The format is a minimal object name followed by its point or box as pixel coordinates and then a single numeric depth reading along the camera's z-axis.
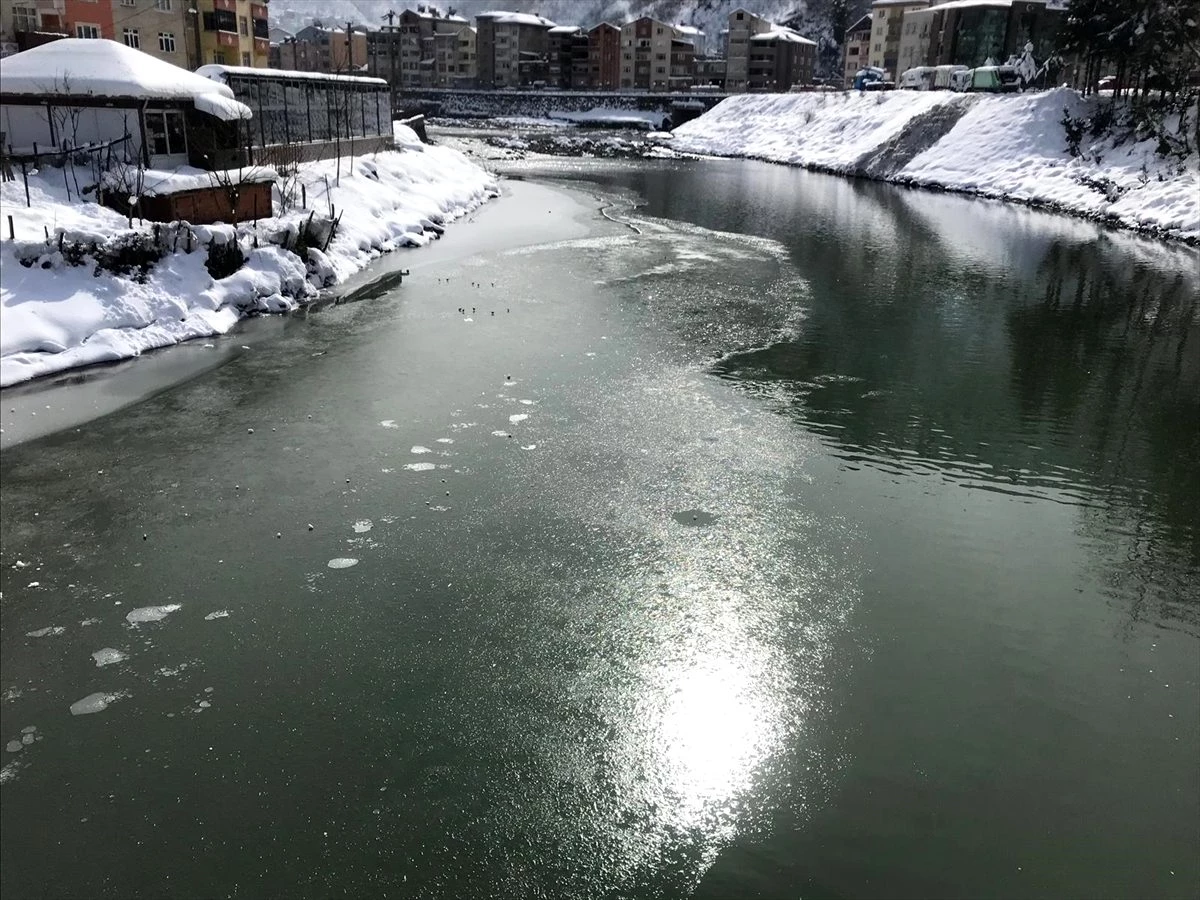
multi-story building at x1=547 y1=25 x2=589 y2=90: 128.00
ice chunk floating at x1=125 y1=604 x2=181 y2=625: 8.45
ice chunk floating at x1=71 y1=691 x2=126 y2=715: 7.29
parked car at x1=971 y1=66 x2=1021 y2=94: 61.00
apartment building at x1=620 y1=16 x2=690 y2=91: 120.19
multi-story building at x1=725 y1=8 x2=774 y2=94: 113.88
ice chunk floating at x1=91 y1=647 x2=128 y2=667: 7.85
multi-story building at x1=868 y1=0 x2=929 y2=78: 104.56
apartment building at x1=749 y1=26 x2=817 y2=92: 111.12
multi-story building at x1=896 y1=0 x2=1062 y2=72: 82.19
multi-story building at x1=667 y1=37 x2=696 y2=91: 122.75
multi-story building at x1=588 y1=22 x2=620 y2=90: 122.12
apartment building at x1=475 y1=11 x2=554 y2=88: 125.50
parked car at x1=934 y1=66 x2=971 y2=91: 70.21
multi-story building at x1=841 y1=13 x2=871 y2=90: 114.69
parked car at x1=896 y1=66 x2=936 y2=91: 72.69
